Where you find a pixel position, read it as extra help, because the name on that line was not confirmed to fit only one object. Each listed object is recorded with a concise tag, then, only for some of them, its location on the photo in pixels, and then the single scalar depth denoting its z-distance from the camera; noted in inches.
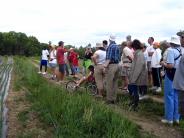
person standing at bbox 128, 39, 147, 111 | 172.3
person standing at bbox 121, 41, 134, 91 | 210.8
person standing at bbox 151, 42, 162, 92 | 226.7
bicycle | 220.7
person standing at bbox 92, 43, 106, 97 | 212.4
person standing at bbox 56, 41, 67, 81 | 282.3
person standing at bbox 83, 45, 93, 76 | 295.5
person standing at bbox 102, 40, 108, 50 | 213.9
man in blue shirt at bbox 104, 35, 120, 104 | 191.7
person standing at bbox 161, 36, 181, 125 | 143.3
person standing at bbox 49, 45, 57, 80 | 318.2
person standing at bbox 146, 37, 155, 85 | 229.9
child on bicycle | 227.6
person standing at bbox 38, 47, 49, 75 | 368.3
